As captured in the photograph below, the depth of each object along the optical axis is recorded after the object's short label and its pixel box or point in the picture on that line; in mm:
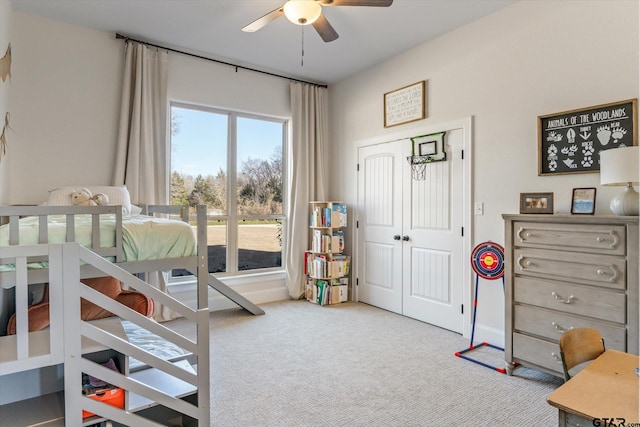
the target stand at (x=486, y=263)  2912
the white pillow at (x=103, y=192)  2929
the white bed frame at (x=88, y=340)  1371
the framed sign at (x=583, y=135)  2436
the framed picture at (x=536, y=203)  2715
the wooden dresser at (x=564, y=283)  2068
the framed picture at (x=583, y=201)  2492
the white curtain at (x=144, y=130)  3600
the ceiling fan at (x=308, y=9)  2307
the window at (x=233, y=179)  4188
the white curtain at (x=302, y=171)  4711
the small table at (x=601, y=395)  901
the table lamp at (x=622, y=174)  2021
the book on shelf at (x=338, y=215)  4477
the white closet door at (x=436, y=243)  3506
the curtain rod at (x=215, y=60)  3611
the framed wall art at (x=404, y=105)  3812
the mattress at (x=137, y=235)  1833
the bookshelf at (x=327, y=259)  4453
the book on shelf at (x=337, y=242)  4492
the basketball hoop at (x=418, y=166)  3812
